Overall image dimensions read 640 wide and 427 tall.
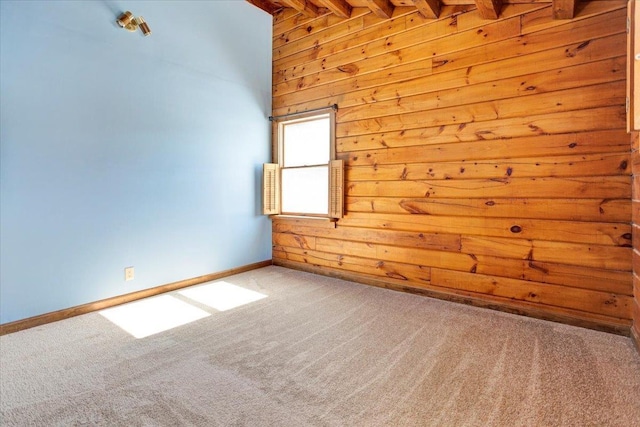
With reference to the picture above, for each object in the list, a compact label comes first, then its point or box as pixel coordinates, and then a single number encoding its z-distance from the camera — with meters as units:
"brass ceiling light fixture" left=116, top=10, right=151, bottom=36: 2.92
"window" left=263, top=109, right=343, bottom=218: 3.86
